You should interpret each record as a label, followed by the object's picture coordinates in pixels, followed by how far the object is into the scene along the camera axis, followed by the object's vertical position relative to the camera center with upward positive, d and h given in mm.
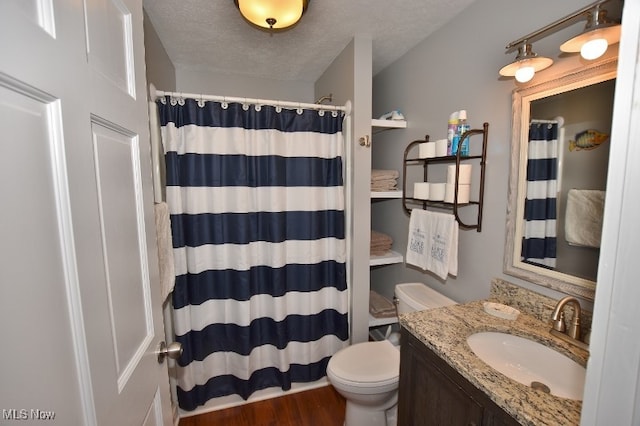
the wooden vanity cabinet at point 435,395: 823 -717
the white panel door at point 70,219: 388 -56
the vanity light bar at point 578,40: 888 +496
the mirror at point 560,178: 1002 +25
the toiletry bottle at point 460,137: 1466 +256
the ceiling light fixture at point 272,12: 1252 +816
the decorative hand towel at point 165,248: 1346 -310
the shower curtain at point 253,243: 1664 -372
